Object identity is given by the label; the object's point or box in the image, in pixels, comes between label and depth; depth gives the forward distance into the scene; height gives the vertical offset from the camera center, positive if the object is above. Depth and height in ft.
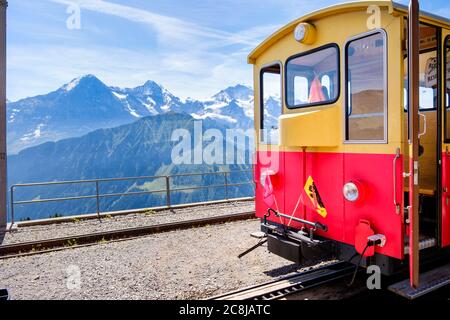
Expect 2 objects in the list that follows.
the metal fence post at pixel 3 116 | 27.83 +3.49
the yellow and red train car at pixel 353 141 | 11.59 +0.55
